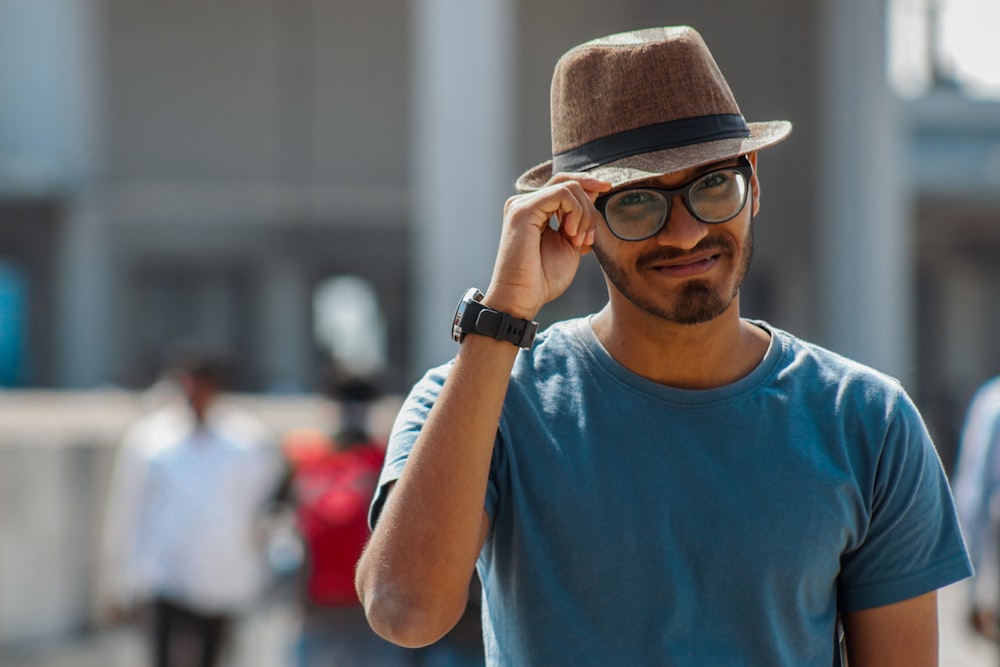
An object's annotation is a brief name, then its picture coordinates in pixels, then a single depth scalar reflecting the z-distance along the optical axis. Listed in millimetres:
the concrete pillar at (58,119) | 49875
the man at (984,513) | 10578
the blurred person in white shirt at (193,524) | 12516
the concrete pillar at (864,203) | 42844
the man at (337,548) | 11023
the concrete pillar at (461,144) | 34937
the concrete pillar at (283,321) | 61781
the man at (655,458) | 3840
